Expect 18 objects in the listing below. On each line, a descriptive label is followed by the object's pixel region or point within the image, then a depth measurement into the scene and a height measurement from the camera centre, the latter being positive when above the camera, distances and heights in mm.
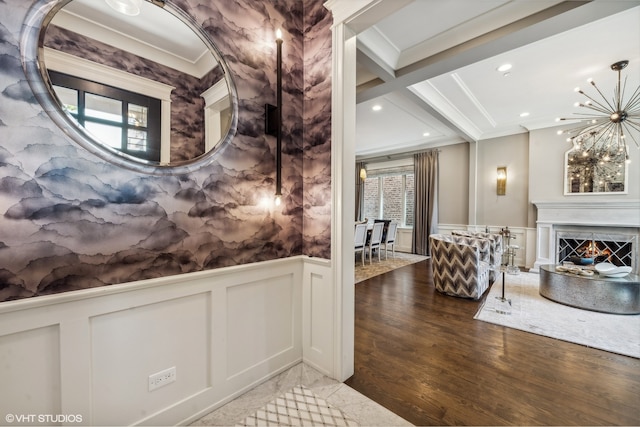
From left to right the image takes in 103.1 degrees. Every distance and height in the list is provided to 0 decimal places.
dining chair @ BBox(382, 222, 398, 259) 6402 -642
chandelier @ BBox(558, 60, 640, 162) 3980 +1385
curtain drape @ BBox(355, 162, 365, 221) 8102 +383
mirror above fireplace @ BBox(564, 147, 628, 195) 4434 +743
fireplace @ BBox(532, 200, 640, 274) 4348 -335
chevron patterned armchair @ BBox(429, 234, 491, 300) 3402 -762
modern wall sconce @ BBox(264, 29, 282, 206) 1796 +651
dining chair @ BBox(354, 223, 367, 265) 5126 -526
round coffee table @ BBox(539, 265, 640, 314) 2895 -936
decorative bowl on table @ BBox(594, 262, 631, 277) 3045 -690
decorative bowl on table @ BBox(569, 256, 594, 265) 3666 -691
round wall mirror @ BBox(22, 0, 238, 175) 1064 +631
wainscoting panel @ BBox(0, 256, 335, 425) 1048 -708
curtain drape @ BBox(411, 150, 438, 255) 6641 +339
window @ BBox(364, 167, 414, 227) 7423 +497
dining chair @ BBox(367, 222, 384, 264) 5777 -601
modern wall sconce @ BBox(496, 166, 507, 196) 5707 +714
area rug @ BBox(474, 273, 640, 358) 2342 -1175
